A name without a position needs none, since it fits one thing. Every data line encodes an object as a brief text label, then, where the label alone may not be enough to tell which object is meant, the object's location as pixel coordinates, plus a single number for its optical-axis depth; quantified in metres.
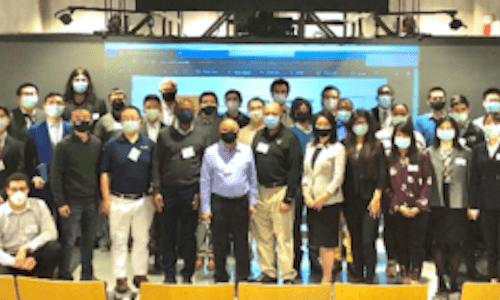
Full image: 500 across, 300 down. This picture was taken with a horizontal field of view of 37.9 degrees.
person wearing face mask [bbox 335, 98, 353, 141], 7.20
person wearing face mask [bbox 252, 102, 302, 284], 6.60
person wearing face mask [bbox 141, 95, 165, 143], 7.17
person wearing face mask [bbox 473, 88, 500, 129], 7.60
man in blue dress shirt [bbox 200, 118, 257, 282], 6.46
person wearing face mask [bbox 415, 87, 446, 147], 7.75
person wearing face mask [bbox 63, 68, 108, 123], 7.74
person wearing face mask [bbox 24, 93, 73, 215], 6.92
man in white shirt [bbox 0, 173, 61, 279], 6.01
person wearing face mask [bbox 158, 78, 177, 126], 7.59
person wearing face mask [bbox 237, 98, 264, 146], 7.07
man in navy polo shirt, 6.51
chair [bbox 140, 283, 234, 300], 4.23
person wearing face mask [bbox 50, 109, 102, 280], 6.54
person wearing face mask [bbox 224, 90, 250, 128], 7.83
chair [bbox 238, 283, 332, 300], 4.27
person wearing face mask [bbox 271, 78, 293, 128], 7.81
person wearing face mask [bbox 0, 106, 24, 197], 6.80
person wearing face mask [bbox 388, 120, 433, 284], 6.52
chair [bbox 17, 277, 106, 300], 4.22
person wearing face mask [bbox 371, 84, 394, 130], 8.03
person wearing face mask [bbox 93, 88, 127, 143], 7.59
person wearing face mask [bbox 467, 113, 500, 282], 6.54
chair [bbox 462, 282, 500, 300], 4.25
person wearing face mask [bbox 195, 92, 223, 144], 7.37
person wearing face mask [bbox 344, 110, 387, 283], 6.56
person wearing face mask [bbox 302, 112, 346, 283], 6.51
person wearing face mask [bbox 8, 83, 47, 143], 7.40
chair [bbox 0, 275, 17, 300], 4.24
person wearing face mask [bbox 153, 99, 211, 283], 6.58
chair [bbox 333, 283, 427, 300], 4.25
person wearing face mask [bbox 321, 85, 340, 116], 7.97
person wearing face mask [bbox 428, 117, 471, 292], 6.61
